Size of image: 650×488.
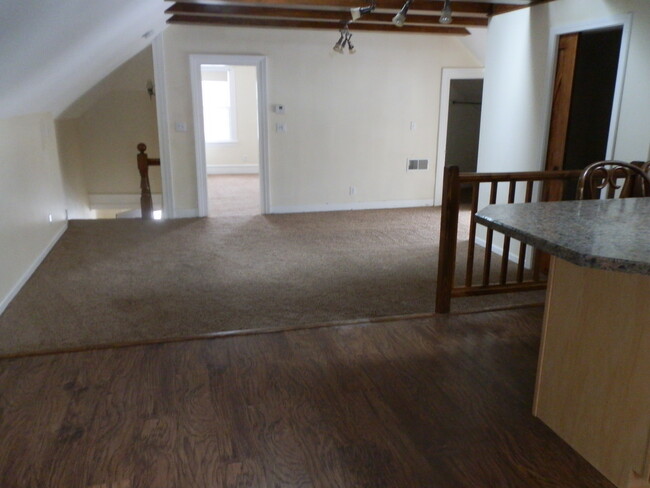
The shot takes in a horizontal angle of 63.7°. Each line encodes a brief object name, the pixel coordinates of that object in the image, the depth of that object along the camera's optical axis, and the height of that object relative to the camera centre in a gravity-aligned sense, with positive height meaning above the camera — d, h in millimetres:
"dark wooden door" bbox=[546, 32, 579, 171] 3939 +186
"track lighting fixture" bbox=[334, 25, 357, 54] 5376 +817
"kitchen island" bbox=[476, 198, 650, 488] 1619 -704
